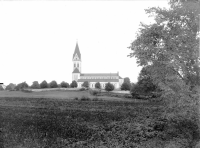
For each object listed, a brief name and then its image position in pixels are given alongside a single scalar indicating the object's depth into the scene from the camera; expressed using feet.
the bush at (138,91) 133.89
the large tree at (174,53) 34.68
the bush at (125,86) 201.38
